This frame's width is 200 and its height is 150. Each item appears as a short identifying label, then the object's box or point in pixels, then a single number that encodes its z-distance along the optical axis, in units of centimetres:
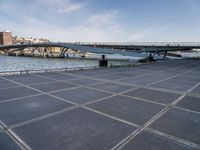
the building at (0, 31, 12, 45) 19250
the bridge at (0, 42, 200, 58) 7125
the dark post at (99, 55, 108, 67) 3397
